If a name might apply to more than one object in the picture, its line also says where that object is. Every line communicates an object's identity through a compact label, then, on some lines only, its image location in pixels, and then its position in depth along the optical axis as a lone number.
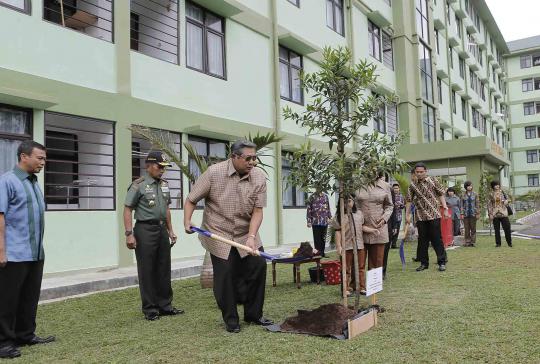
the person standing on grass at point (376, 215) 6.46
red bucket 7.43
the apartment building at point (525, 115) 49.75
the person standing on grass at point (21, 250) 4.37
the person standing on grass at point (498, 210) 12.52
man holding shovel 4.91
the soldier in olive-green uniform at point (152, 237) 5.63
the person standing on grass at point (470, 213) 13.26
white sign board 4.89
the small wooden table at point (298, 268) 7.36
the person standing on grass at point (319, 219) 10.38
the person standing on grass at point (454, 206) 15.03
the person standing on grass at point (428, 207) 8.41
